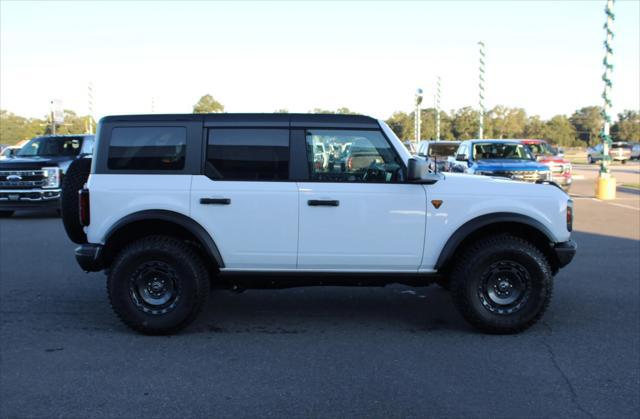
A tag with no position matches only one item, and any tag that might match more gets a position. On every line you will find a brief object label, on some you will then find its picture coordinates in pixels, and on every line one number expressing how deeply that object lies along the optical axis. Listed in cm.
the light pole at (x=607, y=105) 1927
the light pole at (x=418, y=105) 3297
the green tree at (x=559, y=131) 9131
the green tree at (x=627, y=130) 9975
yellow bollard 1944
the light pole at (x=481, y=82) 3206
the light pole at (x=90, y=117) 4296
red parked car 2033
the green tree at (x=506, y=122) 7165
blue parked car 1602
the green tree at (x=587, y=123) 10914
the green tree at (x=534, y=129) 8706
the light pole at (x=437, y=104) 4003
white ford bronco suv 541
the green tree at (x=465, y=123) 6362
